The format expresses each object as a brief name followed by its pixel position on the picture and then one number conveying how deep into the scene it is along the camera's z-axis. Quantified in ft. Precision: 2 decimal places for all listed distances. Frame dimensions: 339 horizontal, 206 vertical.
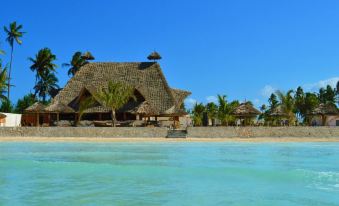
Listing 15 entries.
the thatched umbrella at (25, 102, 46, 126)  102.73
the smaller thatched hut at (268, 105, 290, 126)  104.32
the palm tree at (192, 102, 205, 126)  128.65
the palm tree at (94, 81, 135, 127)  95.91
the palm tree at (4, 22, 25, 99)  145.28
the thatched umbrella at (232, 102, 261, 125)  101.04
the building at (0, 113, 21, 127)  105.19
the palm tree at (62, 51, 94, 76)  152.56
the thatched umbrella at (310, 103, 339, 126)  104.17
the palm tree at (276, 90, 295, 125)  104.94
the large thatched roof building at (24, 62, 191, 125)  105.09
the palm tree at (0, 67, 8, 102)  102.26
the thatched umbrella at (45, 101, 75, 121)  103.50
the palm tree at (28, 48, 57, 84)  145.08
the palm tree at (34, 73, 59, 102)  147.95
